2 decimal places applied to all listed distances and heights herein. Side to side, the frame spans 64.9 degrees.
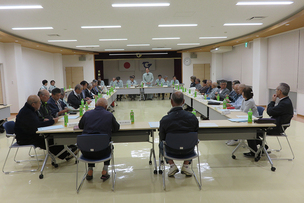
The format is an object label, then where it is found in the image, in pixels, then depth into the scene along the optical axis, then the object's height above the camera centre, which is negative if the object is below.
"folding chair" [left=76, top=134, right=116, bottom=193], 2.75 -0.72
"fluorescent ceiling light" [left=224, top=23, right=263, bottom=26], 6.93 +1.52
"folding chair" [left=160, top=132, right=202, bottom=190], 2.77 -0.74
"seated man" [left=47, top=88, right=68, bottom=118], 4.41 -0.42
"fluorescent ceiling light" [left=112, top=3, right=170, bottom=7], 4.73 +1.47
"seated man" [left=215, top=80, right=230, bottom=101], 6.30 -0.40
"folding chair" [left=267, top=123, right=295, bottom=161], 3.72 -0.92
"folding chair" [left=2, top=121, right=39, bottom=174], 3.58 -0.69
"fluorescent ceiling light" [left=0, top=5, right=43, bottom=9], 4.65 +1.48
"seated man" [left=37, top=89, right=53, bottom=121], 3.85 -0.41
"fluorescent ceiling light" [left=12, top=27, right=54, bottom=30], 6.79 +1.53
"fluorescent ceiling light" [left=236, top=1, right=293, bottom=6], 4.76 +1.46
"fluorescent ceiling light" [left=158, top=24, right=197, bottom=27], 6.83 +1.52
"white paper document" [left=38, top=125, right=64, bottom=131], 3.34 -0.65
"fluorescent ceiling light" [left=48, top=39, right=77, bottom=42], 9.28 +1.61
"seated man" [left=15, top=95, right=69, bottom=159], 3.36 -0.59
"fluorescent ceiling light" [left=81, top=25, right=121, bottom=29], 6.80 +1.52
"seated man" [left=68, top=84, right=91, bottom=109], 5.72 -0.41
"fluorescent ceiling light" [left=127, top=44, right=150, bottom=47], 11.76 +1.69
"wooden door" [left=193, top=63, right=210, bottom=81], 15.49 +0.47
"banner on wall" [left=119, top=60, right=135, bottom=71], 17.30 +1.05
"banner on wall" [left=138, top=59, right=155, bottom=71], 17.27 +1.14
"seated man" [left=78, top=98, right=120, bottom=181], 2.94 -0.55
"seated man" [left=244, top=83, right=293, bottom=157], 3.72 -0.56
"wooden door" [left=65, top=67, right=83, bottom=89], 15.23 +0.43
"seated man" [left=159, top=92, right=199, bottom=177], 2.90 -0.53
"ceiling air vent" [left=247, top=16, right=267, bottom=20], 6.07 +1.49
